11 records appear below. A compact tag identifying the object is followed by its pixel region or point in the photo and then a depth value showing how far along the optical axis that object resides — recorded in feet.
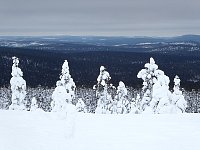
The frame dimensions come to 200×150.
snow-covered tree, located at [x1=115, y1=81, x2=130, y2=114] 135.03
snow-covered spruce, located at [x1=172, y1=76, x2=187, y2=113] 112.18
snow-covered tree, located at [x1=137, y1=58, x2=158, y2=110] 112.06
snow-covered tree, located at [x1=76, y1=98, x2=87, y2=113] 133.76
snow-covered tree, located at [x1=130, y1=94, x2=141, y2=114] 122.42
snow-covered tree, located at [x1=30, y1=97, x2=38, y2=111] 126.07
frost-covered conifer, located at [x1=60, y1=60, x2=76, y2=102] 122.62
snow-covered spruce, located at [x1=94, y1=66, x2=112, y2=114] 130.61
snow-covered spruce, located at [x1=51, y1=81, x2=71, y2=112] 114.01
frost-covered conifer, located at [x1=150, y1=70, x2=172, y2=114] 102.99
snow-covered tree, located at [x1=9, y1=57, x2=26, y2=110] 121.13
